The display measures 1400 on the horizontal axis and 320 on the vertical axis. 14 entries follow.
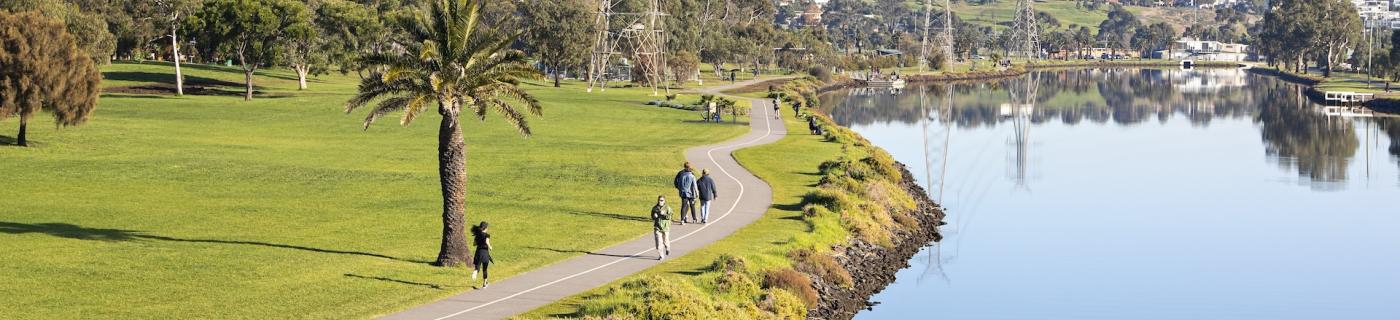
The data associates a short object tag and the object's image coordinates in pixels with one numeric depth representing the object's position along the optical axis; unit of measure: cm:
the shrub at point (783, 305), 3484
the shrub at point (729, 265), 3681
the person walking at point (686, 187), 4506
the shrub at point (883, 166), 6462
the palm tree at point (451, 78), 3744
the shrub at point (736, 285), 3491
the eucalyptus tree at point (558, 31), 14475
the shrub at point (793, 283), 3666
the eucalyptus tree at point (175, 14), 11081
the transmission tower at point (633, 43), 12950
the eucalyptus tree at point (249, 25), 10794
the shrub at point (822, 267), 4041
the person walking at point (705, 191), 4606
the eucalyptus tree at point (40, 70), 6606
